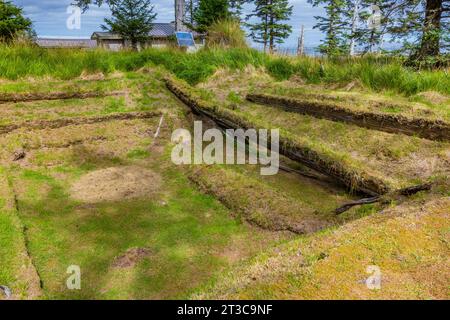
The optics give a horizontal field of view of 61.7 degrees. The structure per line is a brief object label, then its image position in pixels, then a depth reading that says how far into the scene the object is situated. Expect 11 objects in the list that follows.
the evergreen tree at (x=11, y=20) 16.86
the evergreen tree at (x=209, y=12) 20.45
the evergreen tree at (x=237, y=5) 27.80
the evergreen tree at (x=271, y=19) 27.31
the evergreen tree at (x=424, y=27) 9.27
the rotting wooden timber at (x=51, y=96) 8.54
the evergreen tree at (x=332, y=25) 28.81
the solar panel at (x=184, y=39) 13.99
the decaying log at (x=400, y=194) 3.93
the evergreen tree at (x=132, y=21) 22.08
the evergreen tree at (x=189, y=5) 30.63
